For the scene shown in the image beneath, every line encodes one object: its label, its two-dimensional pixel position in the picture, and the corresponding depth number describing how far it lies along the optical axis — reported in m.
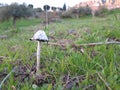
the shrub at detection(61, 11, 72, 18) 10.69
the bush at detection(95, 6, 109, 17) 9.10
